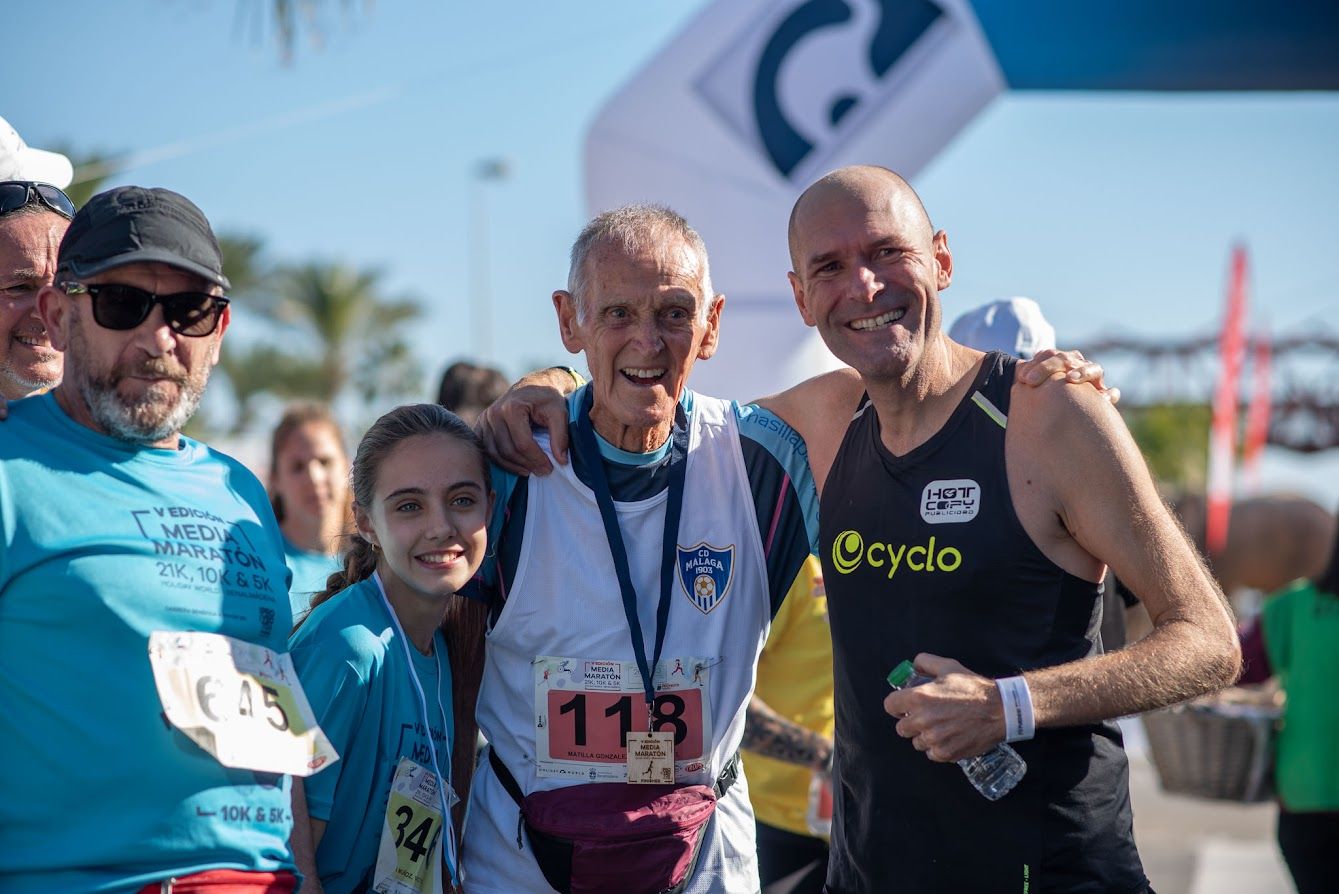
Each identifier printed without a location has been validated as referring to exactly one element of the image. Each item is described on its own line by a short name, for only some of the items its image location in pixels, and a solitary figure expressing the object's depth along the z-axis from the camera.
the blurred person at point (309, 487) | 5.47
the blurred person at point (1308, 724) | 4.90
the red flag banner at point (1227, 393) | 14.92
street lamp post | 28.11
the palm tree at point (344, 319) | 31.62
